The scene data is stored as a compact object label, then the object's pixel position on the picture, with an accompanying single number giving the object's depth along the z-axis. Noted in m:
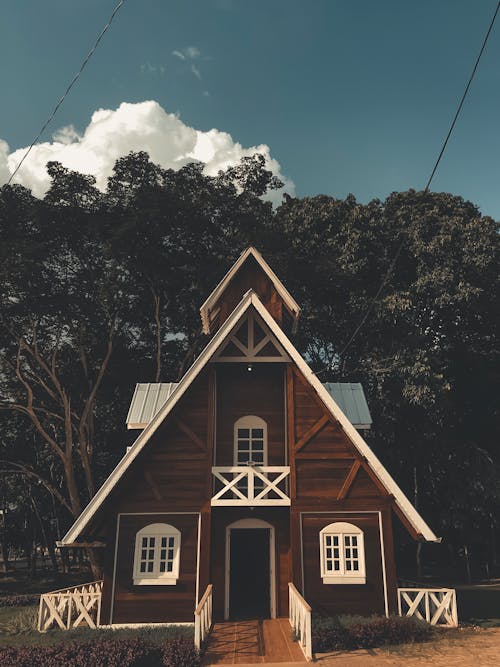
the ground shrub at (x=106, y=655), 10.16
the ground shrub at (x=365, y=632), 11.69
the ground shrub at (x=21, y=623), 14.14
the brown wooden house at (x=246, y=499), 14.09
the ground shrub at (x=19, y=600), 21.08
